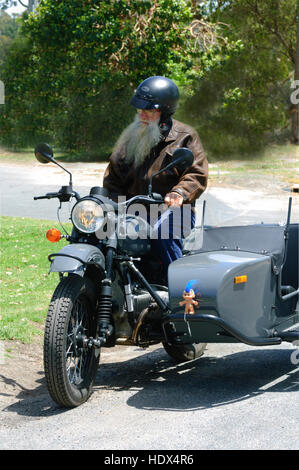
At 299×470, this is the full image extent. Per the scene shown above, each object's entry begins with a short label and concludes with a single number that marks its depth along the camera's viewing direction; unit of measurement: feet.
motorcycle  30.99
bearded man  35.32
